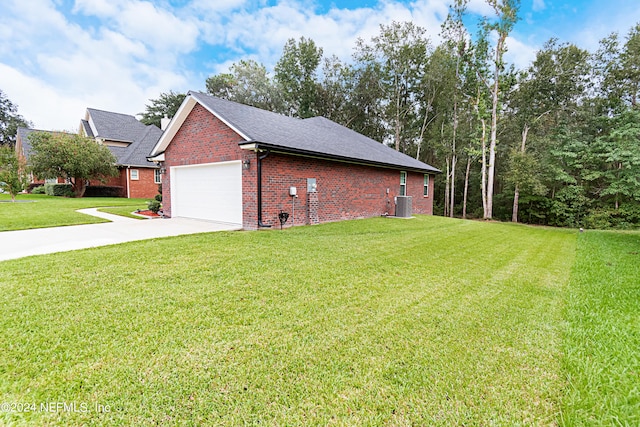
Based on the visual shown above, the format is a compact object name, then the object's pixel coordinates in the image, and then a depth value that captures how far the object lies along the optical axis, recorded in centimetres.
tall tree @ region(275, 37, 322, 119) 2700
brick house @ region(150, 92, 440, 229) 855
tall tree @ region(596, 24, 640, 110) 1748
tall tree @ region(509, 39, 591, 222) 1862
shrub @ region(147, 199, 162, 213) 1200
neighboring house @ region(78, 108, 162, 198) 2086
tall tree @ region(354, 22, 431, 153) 2350
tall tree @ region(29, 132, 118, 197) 1753
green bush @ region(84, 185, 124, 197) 2033
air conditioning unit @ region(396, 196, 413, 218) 1280
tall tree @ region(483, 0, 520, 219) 1600
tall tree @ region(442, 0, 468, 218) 1961
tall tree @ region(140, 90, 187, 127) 3650
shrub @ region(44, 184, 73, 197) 1969
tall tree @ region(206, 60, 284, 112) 2957
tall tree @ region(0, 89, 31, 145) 4216
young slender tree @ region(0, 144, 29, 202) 1522
